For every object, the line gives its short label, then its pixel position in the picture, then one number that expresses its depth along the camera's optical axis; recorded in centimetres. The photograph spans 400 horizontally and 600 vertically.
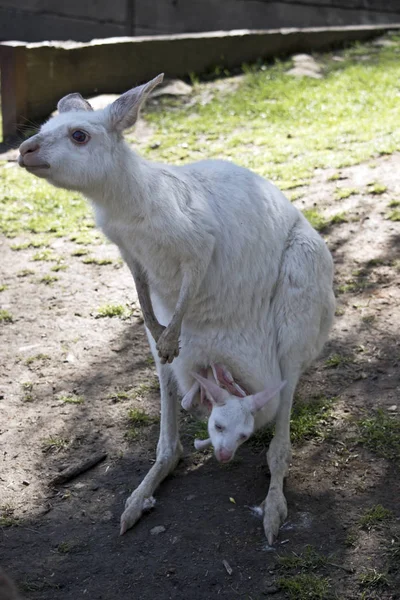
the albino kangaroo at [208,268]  282
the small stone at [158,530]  303
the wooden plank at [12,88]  705
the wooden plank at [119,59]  712
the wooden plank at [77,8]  958
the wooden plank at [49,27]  972
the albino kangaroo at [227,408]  286
